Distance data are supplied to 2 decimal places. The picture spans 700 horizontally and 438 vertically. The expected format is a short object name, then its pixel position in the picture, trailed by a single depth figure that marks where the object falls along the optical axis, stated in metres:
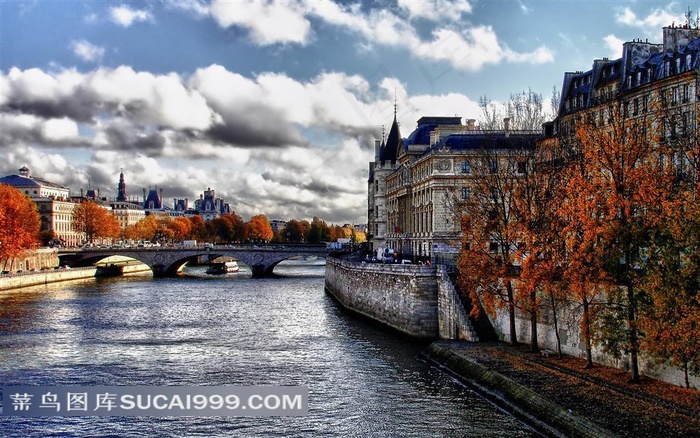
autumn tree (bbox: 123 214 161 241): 198.06
